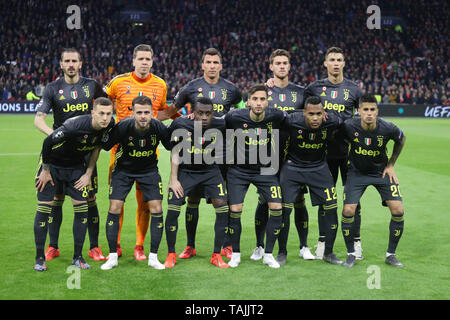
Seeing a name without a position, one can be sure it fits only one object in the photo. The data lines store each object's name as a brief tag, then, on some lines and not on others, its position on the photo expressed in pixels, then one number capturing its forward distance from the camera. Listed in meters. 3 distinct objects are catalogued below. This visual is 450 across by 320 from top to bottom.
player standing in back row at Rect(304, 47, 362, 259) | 7.12
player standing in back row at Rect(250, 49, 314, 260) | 7.08
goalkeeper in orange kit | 7.27
